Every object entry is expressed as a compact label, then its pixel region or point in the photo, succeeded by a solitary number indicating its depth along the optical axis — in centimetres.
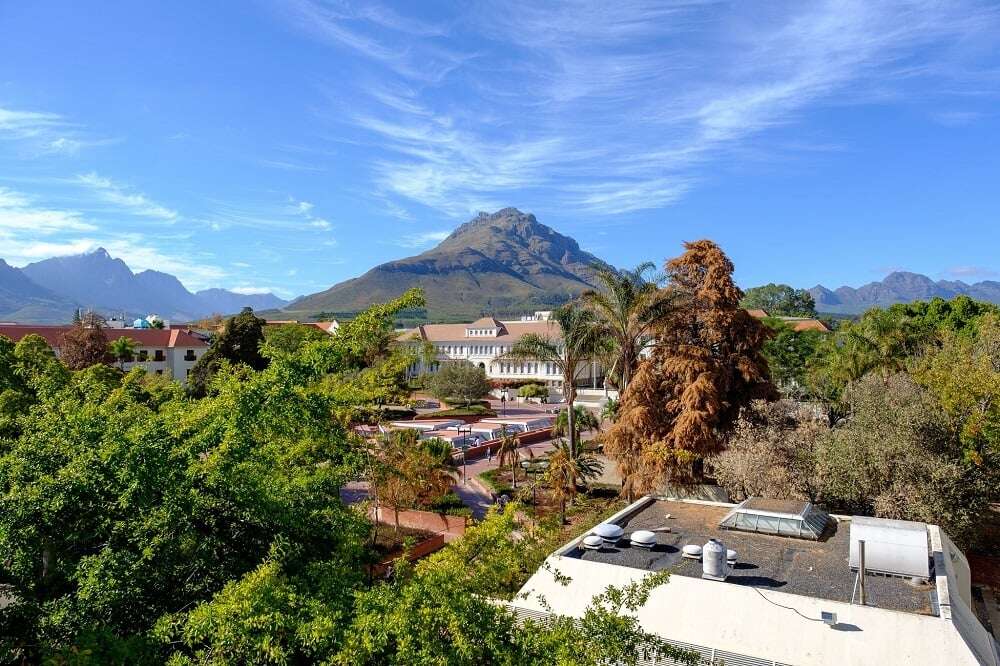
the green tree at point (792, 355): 4434
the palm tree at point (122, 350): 5208
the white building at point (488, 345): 7544
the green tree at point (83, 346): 4478
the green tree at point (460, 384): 5553
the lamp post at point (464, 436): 2965
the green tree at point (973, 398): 1925
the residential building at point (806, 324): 7609
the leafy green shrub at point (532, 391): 6362
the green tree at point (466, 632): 555
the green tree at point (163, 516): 666
